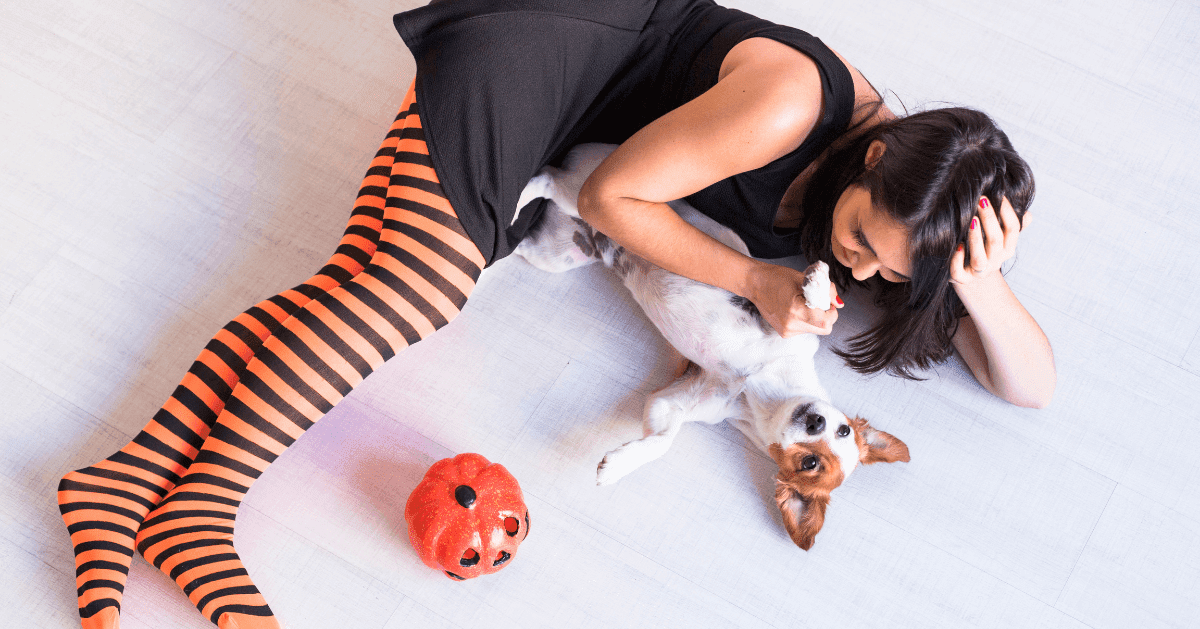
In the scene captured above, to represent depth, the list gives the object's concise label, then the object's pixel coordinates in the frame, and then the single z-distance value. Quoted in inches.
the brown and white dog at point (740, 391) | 46.4
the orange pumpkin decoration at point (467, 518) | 44.5
